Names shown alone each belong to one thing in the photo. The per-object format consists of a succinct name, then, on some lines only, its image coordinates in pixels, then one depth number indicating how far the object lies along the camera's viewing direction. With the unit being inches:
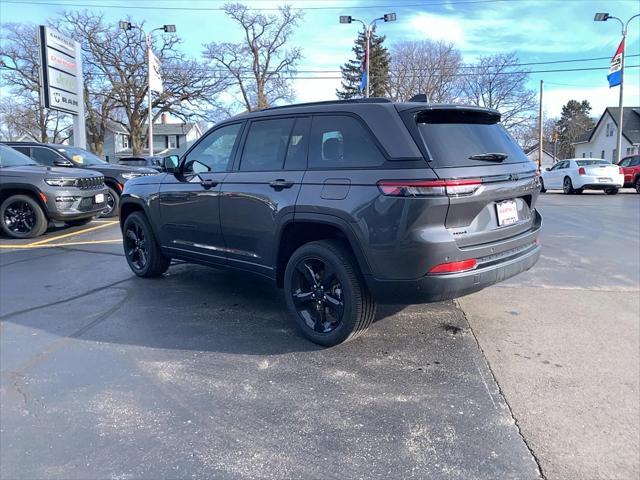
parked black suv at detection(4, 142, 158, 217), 446.3
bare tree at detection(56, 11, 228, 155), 1537.3
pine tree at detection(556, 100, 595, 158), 3319.4
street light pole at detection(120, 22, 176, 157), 907.4
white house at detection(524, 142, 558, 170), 2684.8
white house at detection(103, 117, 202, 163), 2464.3
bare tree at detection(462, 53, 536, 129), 1947.5
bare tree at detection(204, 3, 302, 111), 1893.5
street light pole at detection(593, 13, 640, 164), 1018.7
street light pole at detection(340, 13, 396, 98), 1078.4
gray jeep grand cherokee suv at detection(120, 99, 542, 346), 126.1
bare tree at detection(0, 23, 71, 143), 1572.3
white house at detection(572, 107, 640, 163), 1846.7
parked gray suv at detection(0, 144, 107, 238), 342.3
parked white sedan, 745.0
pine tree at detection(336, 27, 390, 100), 2009.1
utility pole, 1745.8
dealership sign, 670.5
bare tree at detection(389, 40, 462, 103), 1824.6
